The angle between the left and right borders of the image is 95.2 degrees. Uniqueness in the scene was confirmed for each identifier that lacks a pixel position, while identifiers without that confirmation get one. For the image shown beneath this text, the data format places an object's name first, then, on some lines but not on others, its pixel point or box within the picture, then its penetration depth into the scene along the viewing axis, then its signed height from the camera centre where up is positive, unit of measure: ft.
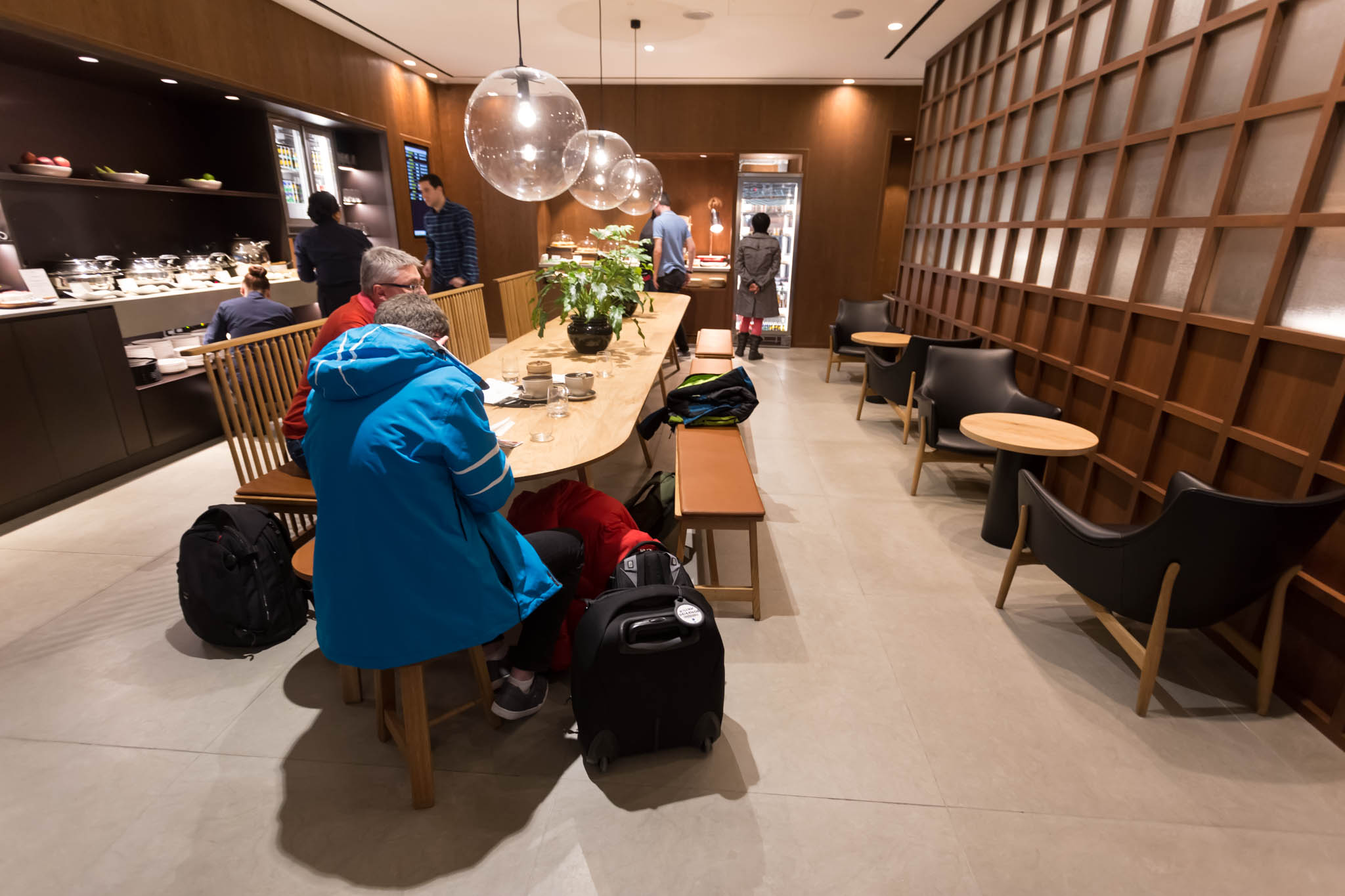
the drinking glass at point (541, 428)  6.63 -2.06
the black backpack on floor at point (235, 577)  6.79 -3.68
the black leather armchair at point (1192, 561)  5.48 -2.92
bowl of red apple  10.64 +1.01
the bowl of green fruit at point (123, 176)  12.00 +0.99
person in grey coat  21.33 -1.18
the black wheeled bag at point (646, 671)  5.18 -3.52
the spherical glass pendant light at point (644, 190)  14.51 +1.13
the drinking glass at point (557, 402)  7.39 -1.90
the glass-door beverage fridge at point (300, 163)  15.70 +1.79
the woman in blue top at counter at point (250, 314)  12.29 -1.58
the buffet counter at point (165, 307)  10.85 -1.46
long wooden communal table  6.14 -2.02
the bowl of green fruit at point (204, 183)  13.53 +1.00
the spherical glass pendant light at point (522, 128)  7.09 +1.22
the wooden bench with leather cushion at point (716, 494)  7.22 -2.95
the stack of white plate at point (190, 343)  13.07 -2.29
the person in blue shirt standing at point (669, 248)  20.66 -0.28
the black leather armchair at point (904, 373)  13.19 -2.82
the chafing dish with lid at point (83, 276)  11.12 -0.83
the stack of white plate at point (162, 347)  12.55 -2.30
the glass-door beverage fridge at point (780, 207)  23.45 +1.28
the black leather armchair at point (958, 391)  11.28 -2.63
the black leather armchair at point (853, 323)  19.17 -2.38
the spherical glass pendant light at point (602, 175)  11.46 +1.16
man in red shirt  7.05 -0.64
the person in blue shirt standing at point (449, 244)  16.96 -0.23
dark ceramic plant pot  10.08 -1.51
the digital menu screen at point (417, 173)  21.75 +2.11
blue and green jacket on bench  9.57 -2.41
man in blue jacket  4.15 -1.76
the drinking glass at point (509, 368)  8.73 -1.91
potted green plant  9.71 -0.85
